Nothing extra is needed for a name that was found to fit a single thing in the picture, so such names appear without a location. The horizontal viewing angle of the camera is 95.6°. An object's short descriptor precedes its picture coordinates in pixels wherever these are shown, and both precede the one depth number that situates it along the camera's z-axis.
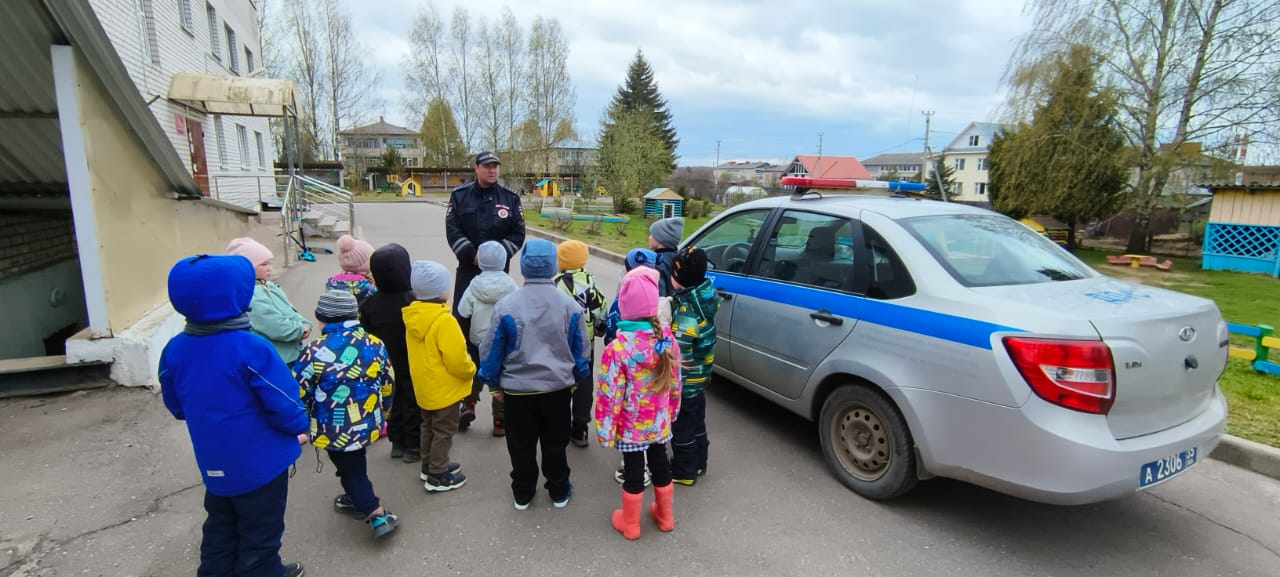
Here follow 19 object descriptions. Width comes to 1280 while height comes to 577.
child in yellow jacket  3.06
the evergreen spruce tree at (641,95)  49.94
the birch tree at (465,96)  44.50
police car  2.48
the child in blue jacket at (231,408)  2.09
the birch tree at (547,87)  43.84
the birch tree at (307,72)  37.75
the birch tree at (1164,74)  15.48
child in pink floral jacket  2.80
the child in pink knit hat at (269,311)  3.21
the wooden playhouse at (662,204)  30.28
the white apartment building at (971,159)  62.91
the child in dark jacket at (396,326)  3.22
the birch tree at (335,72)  38.69
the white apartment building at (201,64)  10.76
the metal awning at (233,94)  12.21
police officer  4.50
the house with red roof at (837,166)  64.81
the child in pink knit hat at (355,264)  3.46
